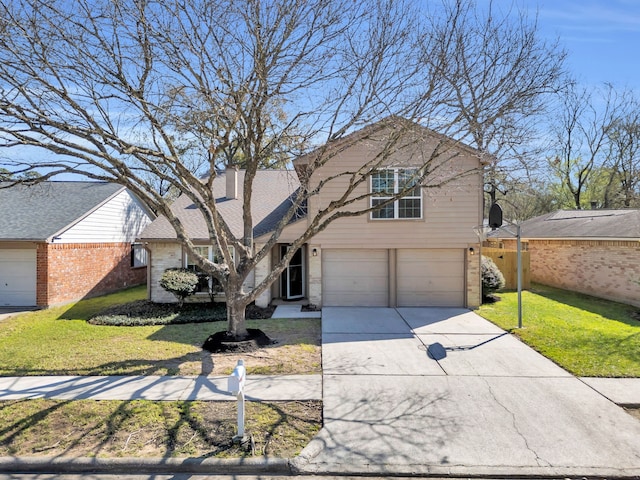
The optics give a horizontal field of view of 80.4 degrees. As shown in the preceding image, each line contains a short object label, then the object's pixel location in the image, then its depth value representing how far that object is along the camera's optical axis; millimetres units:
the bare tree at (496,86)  7078
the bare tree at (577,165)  27344
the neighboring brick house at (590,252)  13094
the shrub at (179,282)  11617
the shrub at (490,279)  13109
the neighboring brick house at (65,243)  12891
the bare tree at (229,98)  6605
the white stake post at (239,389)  3984
